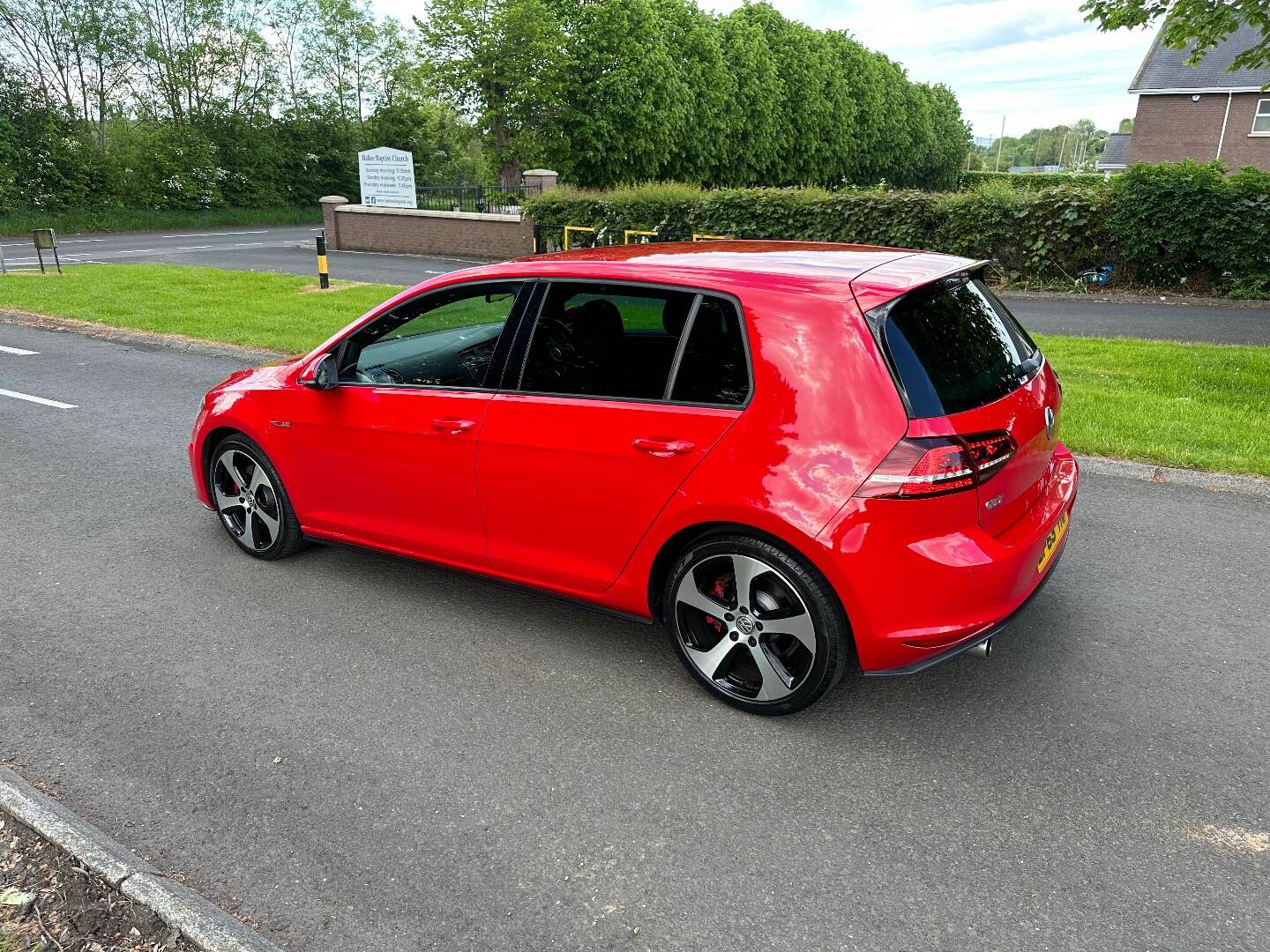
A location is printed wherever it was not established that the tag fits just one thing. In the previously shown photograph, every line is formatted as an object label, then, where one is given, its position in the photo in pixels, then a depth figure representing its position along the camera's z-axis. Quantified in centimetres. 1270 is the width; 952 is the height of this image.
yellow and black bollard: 1619
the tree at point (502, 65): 3216
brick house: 3691
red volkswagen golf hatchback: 308
